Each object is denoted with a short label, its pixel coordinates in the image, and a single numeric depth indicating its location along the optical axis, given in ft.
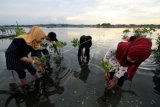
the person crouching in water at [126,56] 5.31
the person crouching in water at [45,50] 8.89
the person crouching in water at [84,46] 14.34
